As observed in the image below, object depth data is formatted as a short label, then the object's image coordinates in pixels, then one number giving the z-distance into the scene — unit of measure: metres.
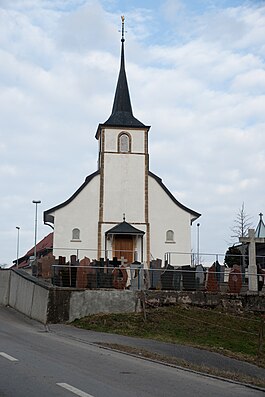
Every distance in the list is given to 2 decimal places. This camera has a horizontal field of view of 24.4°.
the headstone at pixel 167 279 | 23.83
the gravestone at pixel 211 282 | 24.44
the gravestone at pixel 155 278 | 24.02
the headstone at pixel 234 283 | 24.53
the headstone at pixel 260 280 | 25.70
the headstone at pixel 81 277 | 22.61
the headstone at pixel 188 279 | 24.36
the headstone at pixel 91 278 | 22.77
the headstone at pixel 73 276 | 22.66
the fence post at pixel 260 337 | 14.03
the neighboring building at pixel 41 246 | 60.58
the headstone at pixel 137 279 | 23.52
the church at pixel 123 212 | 38.91
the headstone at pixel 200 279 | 24.41
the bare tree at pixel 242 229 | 47.23
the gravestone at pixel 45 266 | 26.89
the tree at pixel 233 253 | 41.87
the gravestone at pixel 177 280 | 24.06
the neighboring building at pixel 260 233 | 44.80
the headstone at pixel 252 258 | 25.31
